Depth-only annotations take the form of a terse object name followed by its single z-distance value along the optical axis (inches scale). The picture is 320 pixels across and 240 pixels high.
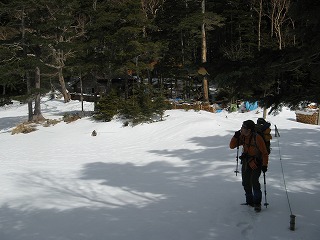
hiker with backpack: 228.4
